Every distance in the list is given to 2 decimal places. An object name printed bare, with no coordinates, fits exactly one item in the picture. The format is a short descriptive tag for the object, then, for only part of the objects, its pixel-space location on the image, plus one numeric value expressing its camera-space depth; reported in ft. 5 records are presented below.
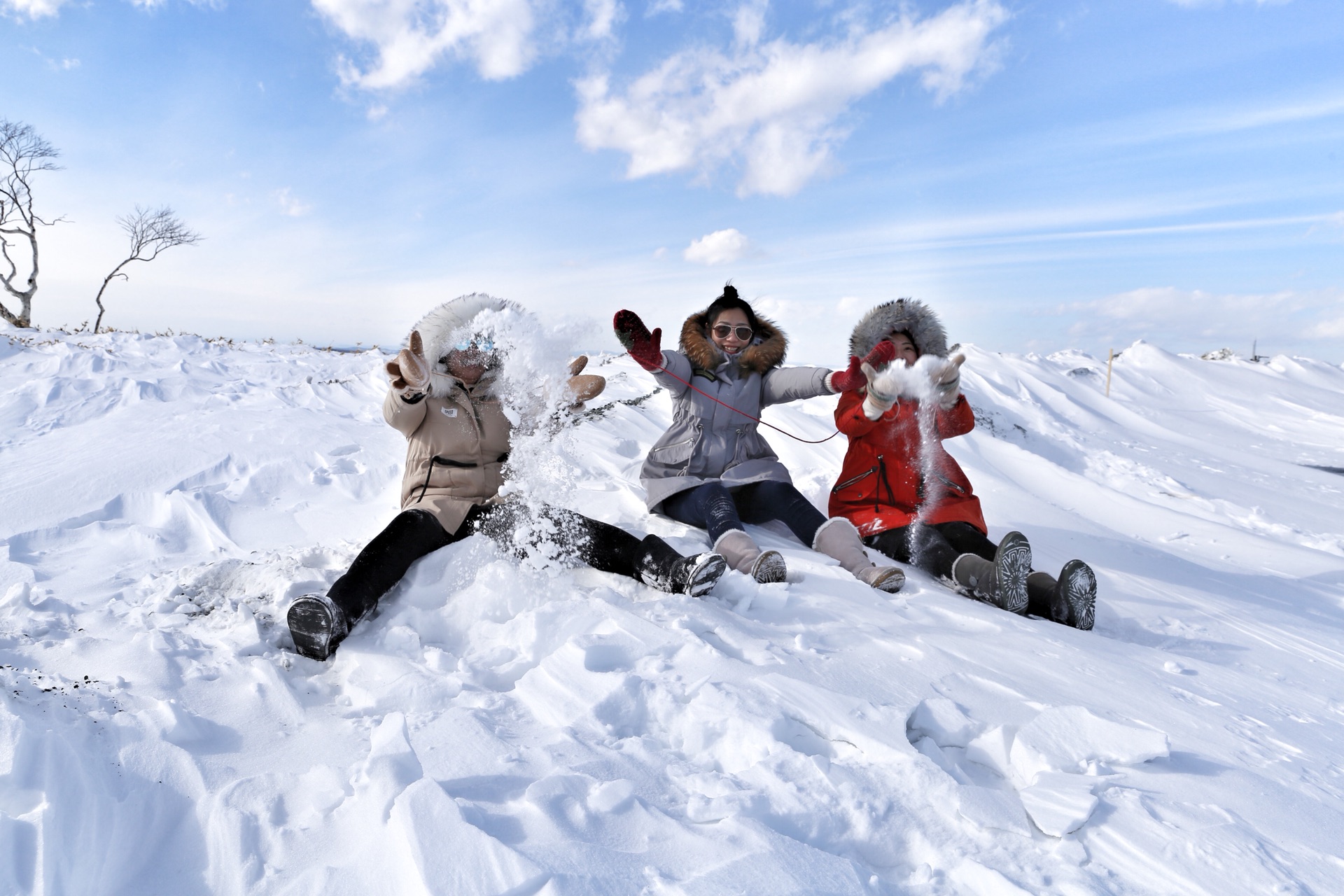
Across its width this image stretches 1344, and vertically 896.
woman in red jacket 10.44
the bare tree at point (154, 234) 58.90
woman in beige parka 8.16
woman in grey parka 11.10
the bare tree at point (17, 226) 53.62
